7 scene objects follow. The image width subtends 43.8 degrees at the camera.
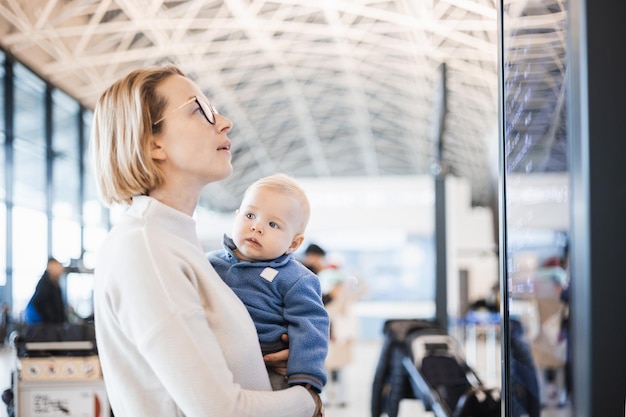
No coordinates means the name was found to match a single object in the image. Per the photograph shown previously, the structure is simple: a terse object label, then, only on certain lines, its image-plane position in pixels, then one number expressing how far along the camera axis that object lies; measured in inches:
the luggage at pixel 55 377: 180.5
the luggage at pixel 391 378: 273.1
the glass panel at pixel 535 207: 69.0
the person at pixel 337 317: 345.7
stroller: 187.0
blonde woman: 57.4
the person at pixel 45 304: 244.8
